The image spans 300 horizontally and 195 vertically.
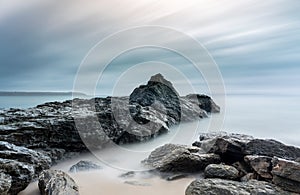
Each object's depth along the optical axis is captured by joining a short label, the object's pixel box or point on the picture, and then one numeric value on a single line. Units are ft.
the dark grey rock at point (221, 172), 16.14
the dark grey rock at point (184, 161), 19.39
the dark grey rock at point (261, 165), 15.57
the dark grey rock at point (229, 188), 13.24
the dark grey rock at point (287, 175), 13.58
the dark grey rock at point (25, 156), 16.31
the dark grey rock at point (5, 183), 12.53
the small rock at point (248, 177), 16.11
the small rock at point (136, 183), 16.63
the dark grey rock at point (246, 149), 18.89
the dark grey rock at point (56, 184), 13.29
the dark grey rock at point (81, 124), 22.79
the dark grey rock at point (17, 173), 14.48
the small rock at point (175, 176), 17.96
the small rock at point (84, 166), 19.95
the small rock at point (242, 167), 17.45
